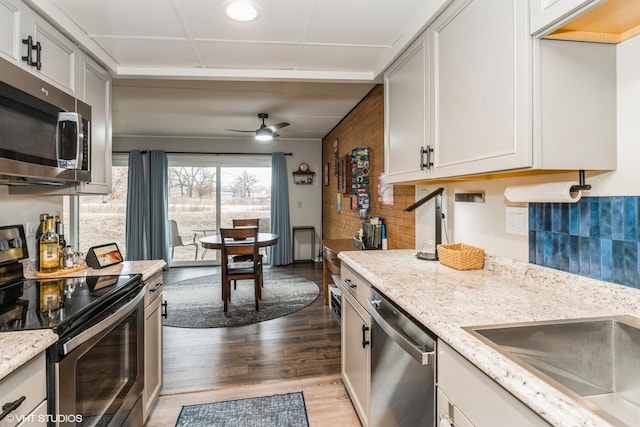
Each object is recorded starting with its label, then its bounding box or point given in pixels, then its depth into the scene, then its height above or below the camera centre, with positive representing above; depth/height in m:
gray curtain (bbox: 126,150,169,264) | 5.65 +0.12
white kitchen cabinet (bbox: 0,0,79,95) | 1.46 +0.85
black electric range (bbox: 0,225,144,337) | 1.13 -0.34
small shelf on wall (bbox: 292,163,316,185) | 6.23 +0.73
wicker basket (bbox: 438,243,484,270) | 1.70 -0.25
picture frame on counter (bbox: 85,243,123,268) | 1.94 -0.25
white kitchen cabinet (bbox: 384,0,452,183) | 1.79 +0.60
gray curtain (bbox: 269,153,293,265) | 6.08 +0.13
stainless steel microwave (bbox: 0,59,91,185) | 1.28 +0.37
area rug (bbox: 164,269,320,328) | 3.44 -1.07
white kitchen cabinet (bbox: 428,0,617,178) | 1.10 +0.39
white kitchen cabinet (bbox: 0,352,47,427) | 0.88 -0.51
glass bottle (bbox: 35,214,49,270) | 1.82 -0.09
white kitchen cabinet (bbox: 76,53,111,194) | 2.05 +0.66
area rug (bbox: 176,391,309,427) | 1.91 -1.21
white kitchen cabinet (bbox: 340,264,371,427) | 1.72 -0.76
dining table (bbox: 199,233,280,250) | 3.76 -0.34
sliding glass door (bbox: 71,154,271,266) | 5.75 +0.23
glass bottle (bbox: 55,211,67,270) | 1.86 -0.14
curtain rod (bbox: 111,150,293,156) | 5.66 +1.09
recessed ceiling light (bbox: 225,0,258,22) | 1.72 +1.09
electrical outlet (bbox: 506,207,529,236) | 1.51 -0.05
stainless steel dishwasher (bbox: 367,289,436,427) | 1.08 -0.60
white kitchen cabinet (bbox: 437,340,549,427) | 0.72 -0.46
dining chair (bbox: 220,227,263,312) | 3.57 -0.50
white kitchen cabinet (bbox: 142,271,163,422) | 1.82 -0.76
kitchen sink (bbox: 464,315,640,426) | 0.94 -0.42
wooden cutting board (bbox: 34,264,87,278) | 1.76 -0.31
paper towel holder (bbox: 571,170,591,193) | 1.21 +0.09
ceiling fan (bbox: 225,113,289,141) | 4.21 +1.05
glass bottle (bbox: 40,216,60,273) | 1.78 -0.20
